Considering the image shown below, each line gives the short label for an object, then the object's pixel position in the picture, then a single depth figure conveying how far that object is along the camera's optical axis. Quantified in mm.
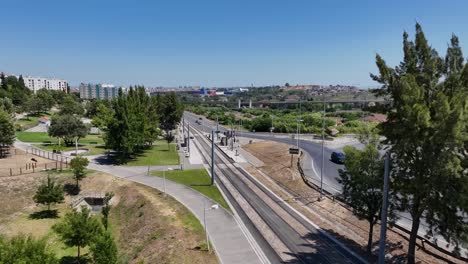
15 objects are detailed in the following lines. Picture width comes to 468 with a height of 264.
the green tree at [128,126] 54812
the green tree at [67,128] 63594
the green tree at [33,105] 106625
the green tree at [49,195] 37000
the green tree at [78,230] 25422
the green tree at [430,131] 15930
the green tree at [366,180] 21172
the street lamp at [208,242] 24453
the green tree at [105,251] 20266
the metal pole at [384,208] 17025
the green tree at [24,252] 15642
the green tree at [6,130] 54597
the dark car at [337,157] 51512
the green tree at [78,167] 43875
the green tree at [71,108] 98375
